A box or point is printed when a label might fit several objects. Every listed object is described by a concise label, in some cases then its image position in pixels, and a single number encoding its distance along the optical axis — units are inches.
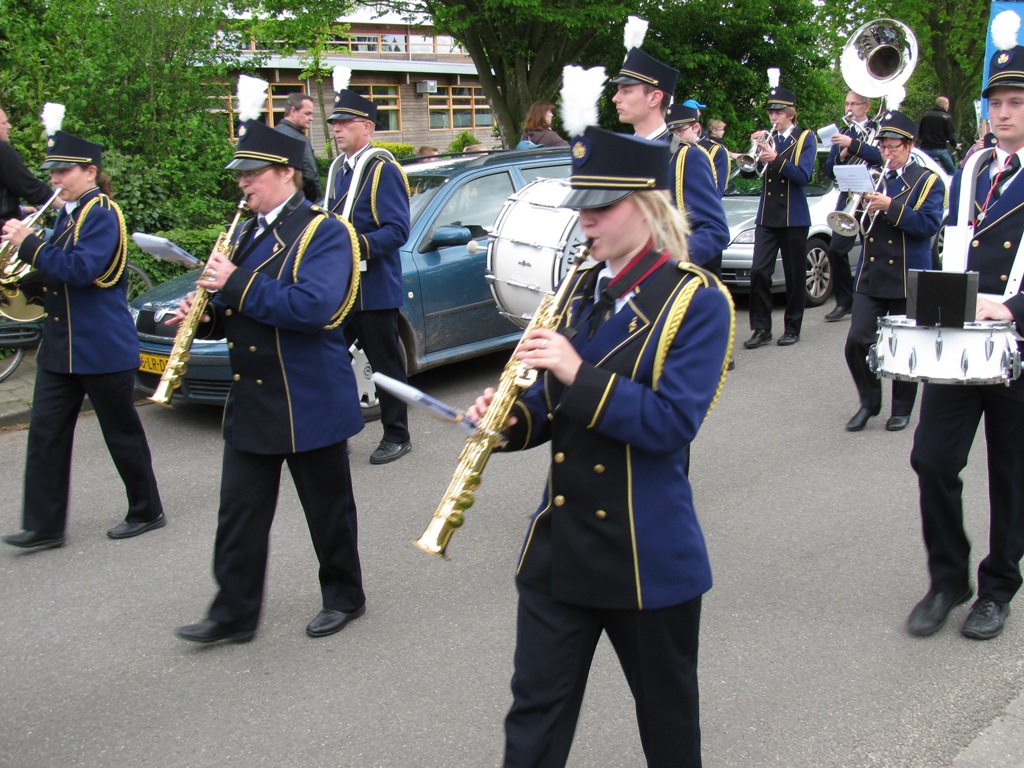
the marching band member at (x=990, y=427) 154.5
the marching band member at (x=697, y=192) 196.1
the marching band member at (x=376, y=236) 249.4
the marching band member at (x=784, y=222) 368.5
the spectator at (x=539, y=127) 412.8
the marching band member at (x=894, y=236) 266.2
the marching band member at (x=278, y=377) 155.0
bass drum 261.7
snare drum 149.1
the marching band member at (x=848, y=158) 360.8
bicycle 334.0
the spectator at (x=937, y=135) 577.0
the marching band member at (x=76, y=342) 200.2
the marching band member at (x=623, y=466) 96.7
